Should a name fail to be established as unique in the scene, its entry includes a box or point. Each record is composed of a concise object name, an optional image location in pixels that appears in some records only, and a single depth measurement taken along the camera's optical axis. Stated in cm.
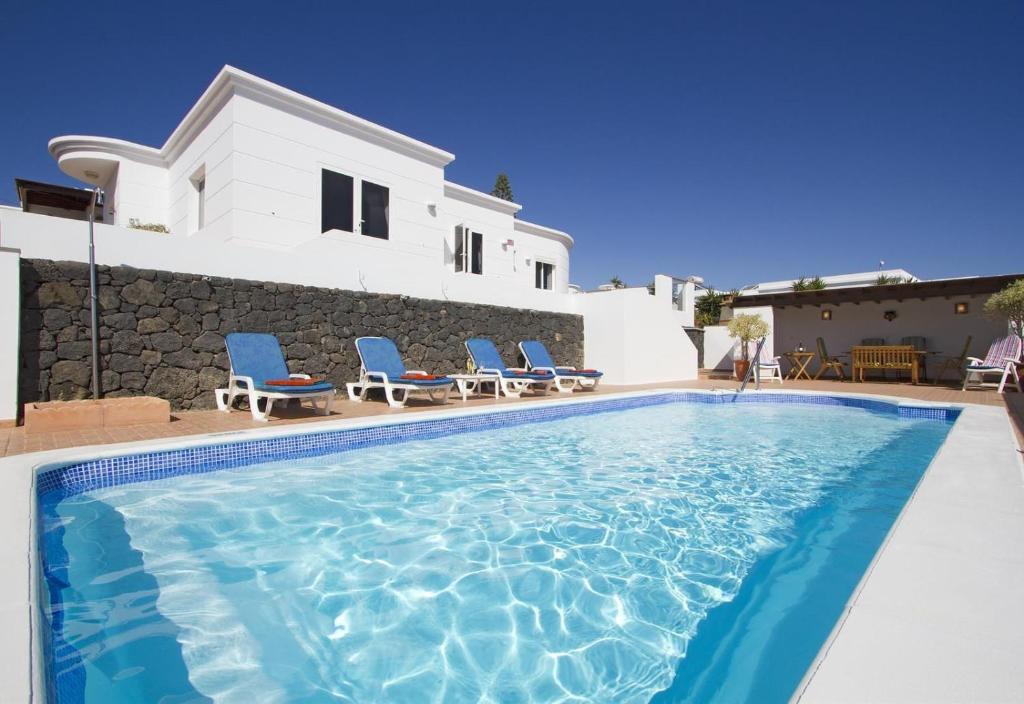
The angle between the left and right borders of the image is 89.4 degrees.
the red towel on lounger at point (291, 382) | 623
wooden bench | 1141
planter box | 497
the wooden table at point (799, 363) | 1315
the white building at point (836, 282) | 3494
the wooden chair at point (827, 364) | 1290
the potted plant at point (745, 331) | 1360
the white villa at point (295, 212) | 732
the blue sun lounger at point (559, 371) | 1029
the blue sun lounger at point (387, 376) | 752
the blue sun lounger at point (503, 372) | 941
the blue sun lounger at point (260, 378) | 604
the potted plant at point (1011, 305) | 940
